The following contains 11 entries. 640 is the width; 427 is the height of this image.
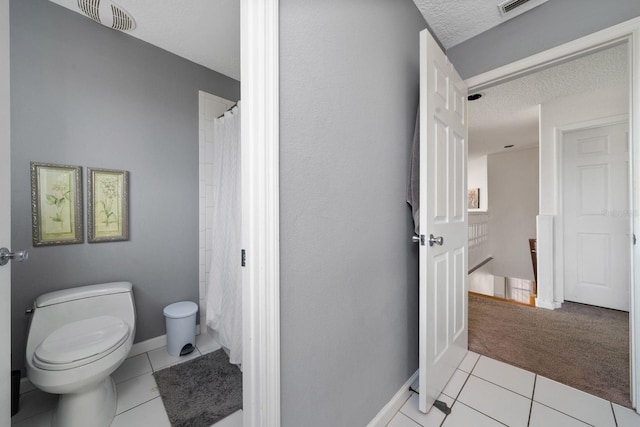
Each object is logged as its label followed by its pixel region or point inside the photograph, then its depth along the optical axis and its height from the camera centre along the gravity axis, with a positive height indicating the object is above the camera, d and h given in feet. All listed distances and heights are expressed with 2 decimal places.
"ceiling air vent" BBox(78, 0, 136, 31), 5.00 +4.43
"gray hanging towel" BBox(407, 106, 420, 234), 4.72 +0.60
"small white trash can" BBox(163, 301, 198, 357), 6.02 -2.93
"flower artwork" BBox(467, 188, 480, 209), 17.57 +1.02
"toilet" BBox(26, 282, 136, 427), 3.74 -2.28
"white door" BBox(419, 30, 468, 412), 4.07 -0.15
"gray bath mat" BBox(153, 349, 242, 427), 4.35 -3.64
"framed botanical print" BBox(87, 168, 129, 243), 5.53 +0.22
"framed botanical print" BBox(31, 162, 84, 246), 4.91 +0.22
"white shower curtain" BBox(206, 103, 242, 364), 5.82 -0.74
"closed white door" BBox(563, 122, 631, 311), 8.29 -0.18
